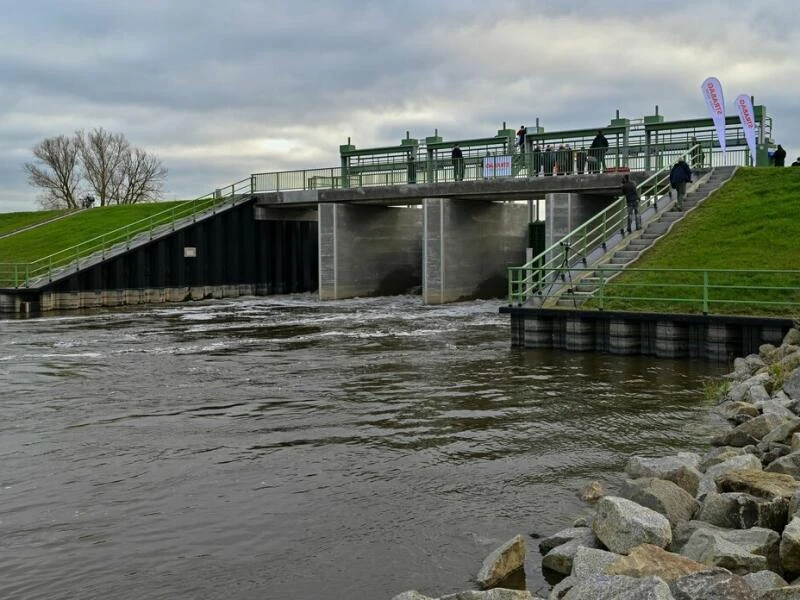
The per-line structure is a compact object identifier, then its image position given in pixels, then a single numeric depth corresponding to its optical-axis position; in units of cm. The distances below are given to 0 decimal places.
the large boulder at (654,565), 600
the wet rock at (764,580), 576
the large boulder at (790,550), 634
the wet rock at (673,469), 869
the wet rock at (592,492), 935
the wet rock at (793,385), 1231
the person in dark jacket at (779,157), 3591
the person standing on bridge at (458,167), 3903
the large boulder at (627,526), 704
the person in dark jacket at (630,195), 2750
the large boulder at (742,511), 725
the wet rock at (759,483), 757
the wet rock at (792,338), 1672
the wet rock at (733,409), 1234
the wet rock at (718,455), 952
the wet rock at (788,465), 852
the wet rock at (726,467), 857
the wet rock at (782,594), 523
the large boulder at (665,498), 778
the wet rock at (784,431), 994
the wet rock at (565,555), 740
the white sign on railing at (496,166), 3750
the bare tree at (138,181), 8819
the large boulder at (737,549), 632
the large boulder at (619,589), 523
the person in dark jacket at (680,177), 2930
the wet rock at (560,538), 782
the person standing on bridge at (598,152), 3525
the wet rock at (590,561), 648
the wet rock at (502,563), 720
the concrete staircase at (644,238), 2295
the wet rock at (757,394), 1306
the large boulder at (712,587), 524
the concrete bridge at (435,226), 3584
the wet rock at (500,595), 604
